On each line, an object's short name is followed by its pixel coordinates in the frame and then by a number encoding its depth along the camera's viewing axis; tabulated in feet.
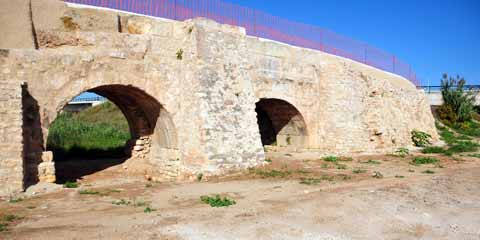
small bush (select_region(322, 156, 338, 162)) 42.38
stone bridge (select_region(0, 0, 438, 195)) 26.96
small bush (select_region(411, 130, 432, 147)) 58.34
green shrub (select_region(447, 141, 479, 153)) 51.90
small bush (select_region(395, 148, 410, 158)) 48.17
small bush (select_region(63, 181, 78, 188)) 28.81
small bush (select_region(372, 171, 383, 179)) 31.78
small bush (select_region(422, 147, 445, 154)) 50.61
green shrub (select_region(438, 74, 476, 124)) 87.76
